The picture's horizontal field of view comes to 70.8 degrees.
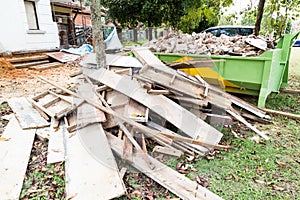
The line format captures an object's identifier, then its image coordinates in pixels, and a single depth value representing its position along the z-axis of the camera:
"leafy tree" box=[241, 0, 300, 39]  7.48
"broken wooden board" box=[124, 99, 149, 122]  2.83
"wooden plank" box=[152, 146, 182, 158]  2.65
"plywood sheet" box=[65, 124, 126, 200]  2.01
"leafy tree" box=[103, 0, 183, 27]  10.88
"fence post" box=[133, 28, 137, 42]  15.96
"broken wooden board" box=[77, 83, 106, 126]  2.78
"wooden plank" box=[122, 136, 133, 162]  2.44
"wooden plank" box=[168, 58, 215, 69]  3.85
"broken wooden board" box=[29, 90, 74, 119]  3.20
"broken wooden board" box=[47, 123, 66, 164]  2.55
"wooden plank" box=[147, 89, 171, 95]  3.05
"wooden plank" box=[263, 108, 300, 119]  3.71
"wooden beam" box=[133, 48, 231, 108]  3.14
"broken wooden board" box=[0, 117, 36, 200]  2.11
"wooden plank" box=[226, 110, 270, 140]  3.10
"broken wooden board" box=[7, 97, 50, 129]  3.18
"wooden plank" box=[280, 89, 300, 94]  4.97
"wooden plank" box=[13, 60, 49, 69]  7.36
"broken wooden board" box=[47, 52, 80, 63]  8.64
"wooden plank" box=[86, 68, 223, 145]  2.80
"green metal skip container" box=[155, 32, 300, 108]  3.53
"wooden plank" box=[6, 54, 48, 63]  7.28
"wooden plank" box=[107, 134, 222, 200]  2.03
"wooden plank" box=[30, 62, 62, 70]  7.65
